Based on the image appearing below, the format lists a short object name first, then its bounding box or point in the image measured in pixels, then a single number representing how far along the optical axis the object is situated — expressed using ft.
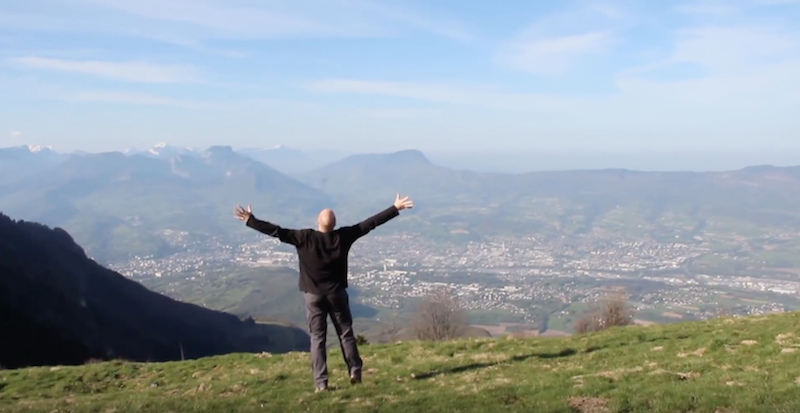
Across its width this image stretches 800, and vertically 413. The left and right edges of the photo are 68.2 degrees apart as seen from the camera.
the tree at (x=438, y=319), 196.03
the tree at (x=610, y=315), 179.42
